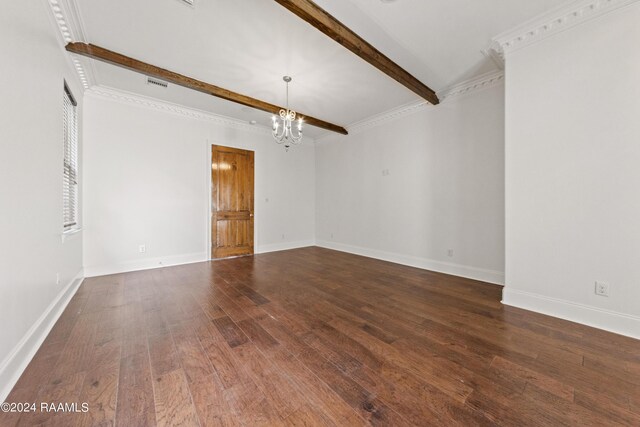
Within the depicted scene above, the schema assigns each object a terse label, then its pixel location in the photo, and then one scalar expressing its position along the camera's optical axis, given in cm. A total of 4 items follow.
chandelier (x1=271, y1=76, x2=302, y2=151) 355
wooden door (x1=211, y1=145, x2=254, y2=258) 510
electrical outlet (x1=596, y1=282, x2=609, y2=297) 221
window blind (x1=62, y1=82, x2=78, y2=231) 301
